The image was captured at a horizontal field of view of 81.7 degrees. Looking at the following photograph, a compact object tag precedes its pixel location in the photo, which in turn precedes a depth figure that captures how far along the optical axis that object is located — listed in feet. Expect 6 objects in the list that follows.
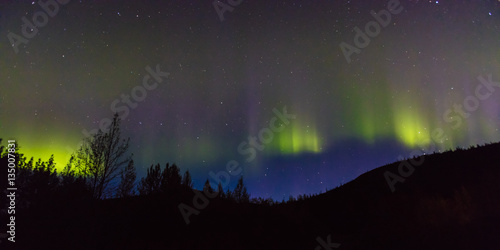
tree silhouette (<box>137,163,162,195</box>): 119.01
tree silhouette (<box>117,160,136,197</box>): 94.83
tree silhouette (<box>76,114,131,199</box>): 83.41
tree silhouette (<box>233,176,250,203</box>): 188.34
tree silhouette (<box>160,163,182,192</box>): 116.26
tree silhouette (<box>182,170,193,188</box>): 172.02
